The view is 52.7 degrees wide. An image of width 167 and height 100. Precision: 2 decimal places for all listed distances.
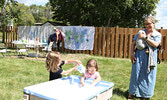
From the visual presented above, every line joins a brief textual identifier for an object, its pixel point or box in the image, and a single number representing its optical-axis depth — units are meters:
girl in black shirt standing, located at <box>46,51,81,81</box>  3.14
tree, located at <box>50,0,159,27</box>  20.25
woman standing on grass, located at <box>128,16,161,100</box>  3.43
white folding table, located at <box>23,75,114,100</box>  2.24
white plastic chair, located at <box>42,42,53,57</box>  8.84
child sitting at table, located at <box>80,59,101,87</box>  2.98
